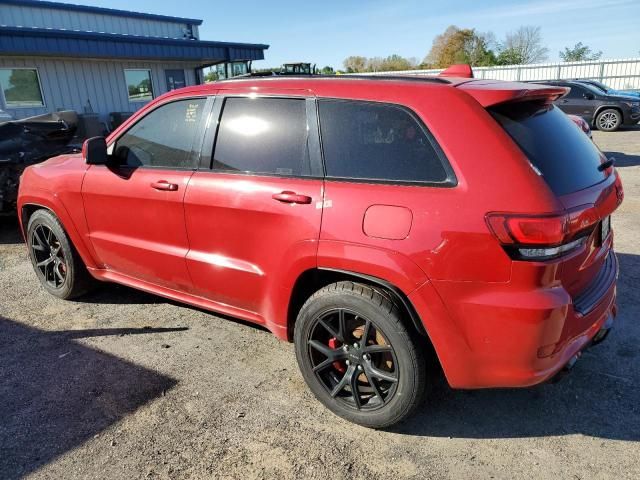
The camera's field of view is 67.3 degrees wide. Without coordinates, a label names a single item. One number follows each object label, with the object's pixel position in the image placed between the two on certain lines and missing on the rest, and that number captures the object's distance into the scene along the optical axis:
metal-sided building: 12.52
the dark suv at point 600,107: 14.96
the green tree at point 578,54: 45.39
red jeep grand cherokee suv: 2.16
